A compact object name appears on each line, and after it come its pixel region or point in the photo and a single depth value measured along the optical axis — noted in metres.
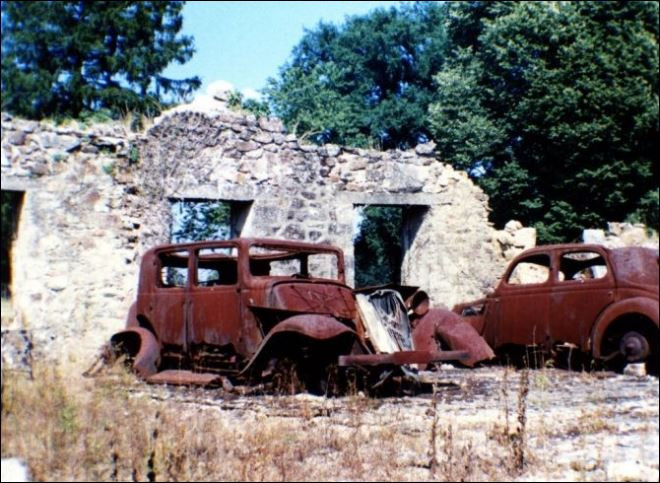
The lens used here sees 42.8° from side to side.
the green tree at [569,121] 15.19
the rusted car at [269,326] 7.75
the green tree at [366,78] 25.75
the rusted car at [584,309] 8.81
